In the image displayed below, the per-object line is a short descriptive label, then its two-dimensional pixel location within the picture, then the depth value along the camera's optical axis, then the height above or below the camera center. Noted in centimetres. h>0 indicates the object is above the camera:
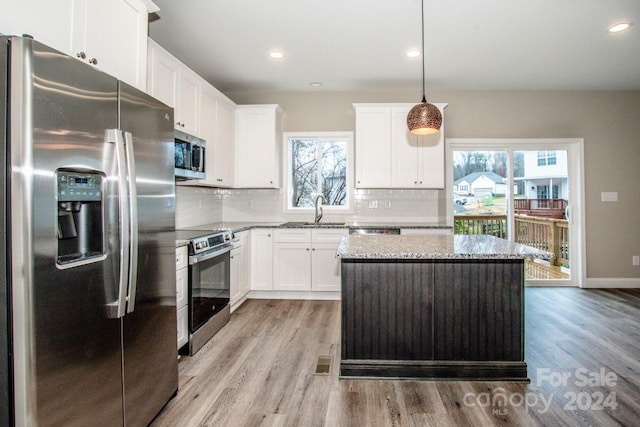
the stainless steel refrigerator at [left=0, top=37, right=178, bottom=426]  113 -10
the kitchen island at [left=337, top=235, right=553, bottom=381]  234 -66
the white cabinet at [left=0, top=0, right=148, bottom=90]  142 +87
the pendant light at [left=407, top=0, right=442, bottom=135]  284 +77
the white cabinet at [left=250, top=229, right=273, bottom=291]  434 -52
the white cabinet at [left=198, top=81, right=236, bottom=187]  371 +91
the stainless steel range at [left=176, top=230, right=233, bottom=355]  275 -56
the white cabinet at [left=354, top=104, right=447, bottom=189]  450 +83
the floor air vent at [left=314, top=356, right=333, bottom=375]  249 -106
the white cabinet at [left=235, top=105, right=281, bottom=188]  459 +90
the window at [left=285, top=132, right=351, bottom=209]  497 +64
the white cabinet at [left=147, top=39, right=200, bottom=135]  271 +108
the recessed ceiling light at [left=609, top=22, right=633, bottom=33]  307 +161
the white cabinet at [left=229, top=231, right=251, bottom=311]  376 -58
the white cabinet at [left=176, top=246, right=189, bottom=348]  259 -55
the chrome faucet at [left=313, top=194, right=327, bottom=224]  478 +11
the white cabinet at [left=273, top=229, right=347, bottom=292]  431 -52
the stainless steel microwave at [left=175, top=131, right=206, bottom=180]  297 +52
